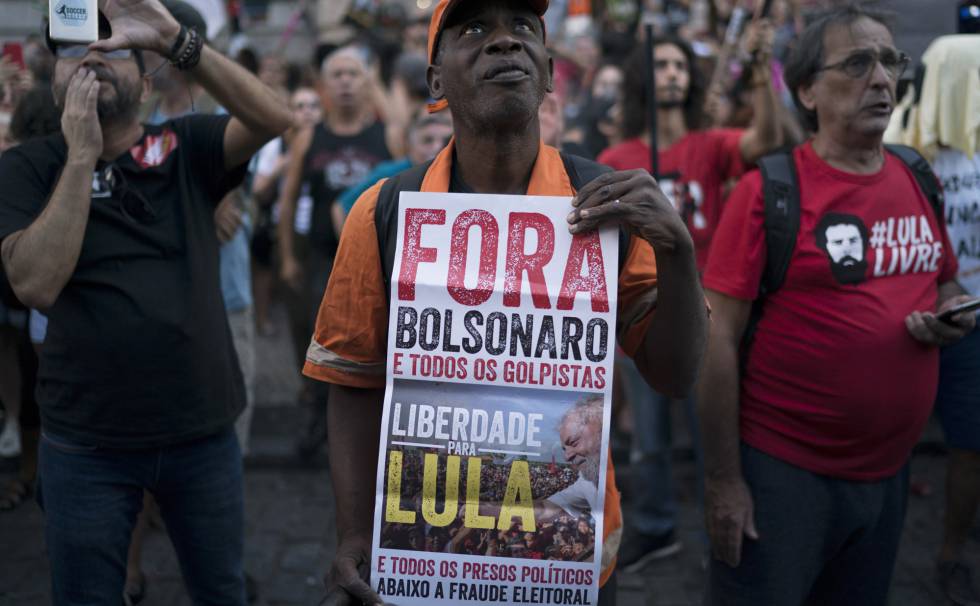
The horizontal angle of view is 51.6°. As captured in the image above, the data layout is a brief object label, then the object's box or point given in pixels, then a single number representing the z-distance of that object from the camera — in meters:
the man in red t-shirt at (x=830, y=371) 2.85
